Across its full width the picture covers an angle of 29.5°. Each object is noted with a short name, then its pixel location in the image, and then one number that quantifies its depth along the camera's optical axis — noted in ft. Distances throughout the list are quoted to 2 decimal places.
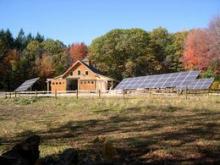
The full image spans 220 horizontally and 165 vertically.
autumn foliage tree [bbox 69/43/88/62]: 348.04
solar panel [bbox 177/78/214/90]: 138.58
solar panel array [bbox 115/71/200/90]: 145.19
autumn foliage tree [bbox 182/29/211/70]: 232.00
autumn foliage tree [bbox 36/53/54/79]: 263.59
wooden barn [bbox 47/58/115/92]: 225.15
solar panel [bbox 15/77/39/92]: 190.19
